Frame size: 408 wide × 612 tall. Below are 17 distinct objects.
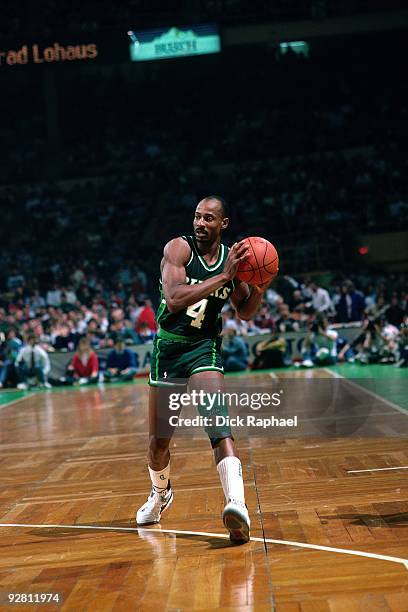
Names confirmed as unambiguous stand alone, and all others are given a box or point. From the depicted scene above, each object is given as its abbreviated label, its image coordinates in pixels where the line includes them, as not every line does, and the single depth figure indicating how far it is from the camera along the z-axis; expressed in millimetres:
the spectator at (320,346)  18453
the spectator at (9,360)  19141
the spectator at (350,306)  20484
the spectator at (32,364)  18578
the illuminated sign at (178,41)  30594
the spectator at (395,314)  19125
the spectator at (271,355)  18656
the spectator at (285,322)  19562
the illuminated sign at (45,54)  29484
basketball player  4922
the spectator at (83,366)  18547
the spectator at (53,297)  24656
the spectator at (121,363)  18688
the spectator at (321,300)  21094
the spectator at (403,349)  16781
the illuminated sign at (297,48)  34000
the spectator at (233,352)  18531
